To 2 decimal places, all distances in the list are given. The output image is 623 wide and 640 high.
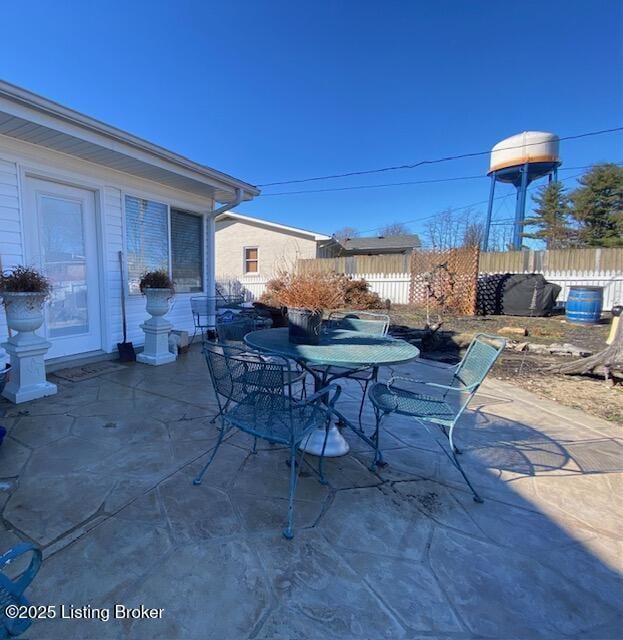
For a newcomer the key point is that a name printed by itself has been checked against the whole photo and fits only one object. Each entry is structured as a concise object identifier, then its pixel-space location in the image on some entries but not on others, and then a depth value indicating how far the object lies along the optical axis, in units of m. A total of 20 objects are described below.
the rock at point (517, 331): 6.67
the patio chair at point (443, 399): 1.97
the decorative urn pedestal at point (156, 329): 4.30
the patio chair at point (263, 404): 1.72
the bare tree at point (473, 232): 15.99
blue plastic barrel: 7.80
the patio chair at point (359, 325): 2.91
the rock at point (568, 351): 5.13
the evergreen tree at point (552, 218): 17.25
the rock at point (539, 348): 5.45
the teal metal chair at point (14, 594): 0.83
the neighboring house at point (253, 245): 14.09
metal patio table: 1.95
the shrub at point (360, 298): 10.47
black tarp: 8.94
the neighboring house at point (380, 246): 18.81
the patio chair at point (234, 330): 3.05
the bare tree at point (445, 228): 17.33
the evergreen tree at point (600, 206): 15.52
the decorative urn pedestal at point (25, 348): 2.96
